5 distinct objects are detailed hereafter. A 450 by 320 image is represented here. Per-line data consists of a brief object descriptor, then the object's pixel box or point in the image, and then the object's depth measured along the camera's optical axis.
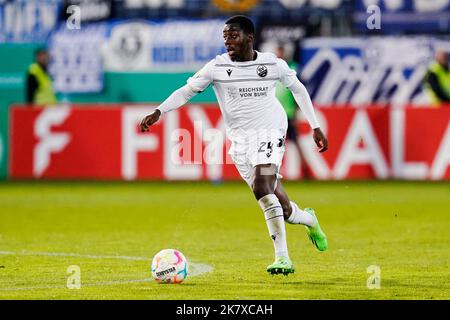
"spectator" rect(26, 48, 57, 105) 26.14
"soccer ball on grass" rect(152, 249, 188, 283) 10.17
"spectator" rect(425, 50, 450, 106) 26.56
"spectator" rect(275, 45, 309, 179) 23.41
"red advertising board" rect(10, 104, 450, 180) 23.25
